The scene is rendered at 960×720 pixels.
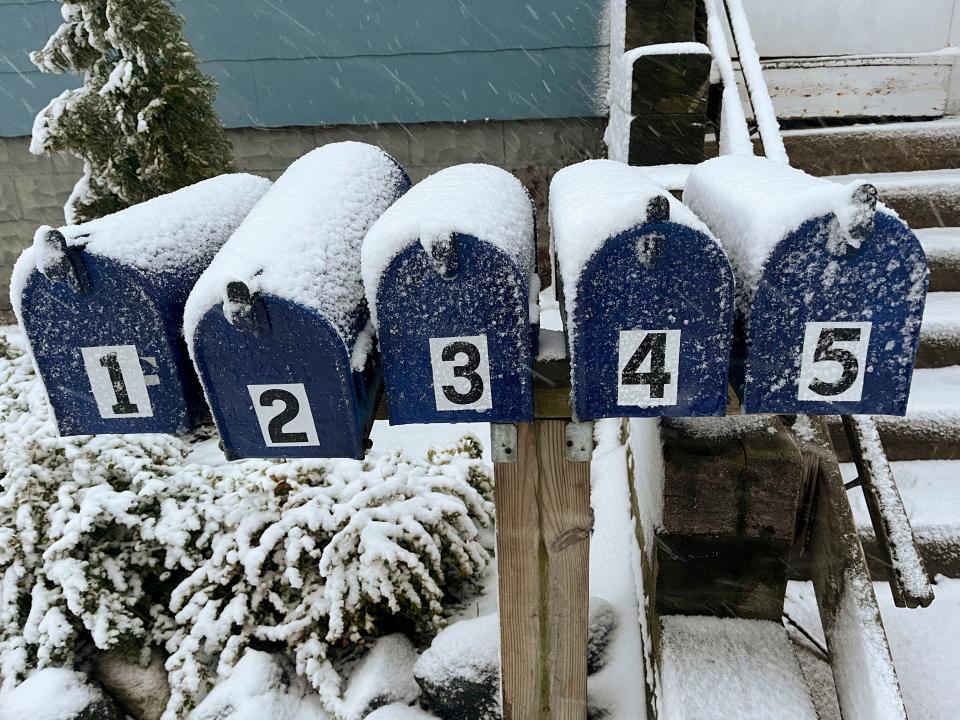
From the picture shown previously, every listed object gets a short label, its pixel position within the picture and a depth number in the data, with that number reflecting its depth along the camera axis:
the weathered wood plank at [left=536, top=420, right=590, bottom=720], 1.52
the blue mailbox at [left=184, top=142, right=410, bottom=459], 1.07
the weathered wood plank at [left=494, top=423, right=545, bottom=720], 1.54
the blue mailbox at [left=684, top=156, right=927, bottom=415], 1.00
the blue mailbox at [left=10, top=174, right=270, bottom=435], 1.14
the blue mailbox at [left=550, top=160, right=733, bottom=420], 1.02
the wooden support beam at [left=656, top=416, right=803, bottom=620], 1.69
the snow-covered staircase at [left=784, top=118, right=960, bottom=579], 2.44
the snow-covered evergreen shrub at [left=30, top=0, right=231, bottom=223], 3.16
